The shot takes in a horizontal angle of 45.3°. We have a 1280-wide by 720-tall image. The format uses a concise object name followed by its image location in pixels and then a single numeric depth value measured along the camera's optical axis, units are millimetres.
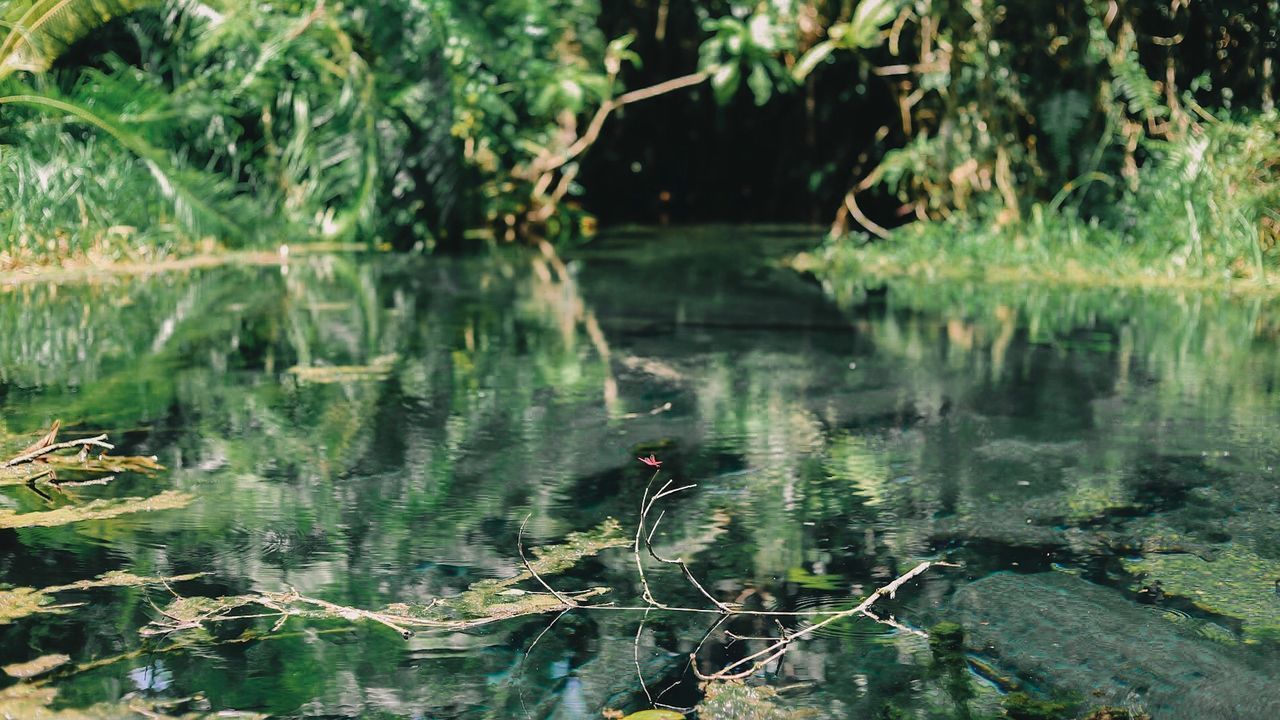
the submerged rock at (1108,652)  2322
